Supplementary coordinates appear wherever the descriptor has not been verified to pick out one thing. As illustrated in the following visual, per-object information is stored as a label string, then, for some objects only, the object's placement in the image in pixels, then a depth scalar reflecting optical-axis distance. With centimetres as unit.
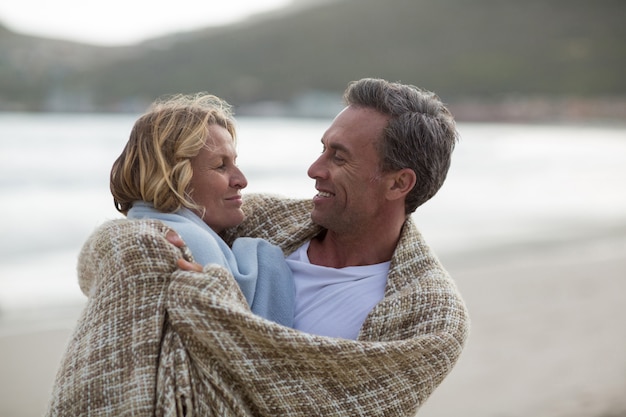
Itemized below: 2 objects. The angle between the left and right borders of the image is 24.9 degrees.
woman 206
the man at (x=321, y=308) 191
